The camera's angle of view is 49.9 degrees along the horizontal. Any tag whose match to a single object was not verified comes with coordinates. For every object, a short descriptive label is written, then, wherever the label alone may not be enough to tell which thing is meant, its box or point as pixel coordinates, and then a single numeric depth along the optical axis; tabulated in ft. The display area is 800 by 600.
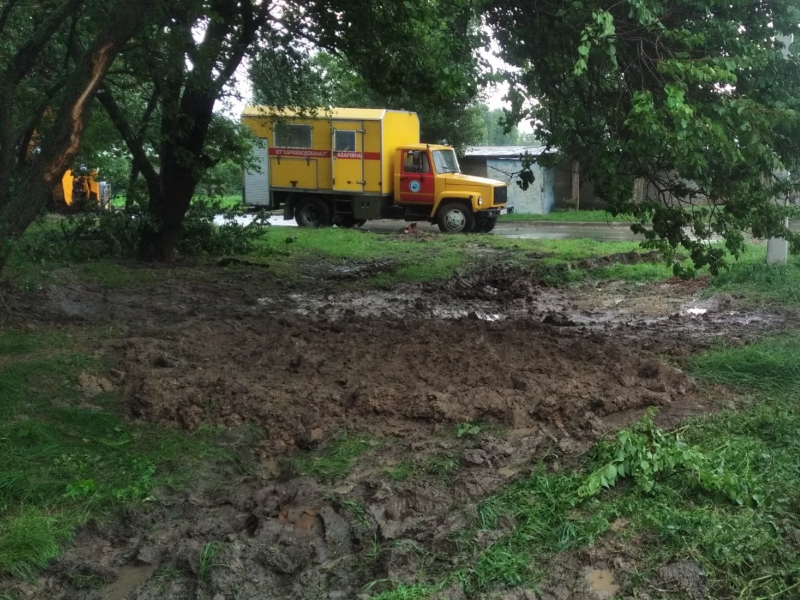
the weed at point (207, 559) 14.52
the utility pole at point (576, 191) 101.86
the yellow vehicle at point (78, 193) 51.95
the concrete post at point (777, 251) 40.24
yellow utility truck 76.43
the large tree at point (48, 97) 21.93
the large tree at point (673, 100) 22.36
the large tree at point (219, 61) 30.63
